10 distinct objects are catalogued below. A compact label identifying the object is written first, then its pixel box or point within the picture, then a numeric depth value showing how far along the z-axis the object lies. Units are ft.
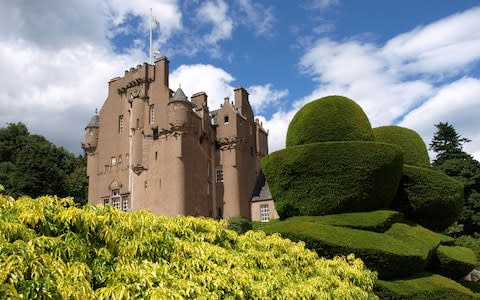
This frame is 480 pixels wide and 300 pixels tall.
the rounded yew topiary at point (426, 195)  60.08
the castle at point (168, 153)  117.29
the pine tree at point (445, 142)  170.30
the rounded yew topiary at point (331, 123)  59.06
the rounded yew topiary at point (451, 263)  54.75
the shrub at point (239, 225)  90.12
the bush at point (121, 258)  13.14
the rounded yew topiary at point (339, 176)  53.93
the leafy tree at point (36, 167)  144.15
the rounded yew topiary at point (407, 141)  69.67
